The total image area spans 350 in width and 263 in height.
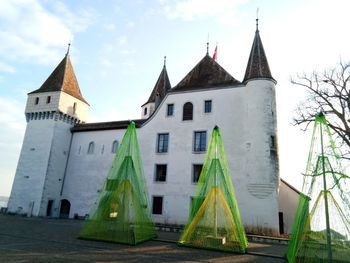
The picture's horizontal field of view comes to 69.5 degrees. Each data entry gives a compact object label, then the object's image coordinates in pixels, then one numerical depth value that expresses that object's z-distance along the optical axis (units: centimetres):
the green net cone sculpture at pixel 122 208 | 1325
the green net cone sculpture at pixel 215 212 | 1291
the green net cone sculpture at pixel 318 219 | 980
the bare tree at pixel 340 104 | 1912
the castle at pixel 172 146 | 2097
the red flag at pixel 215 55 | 2944
